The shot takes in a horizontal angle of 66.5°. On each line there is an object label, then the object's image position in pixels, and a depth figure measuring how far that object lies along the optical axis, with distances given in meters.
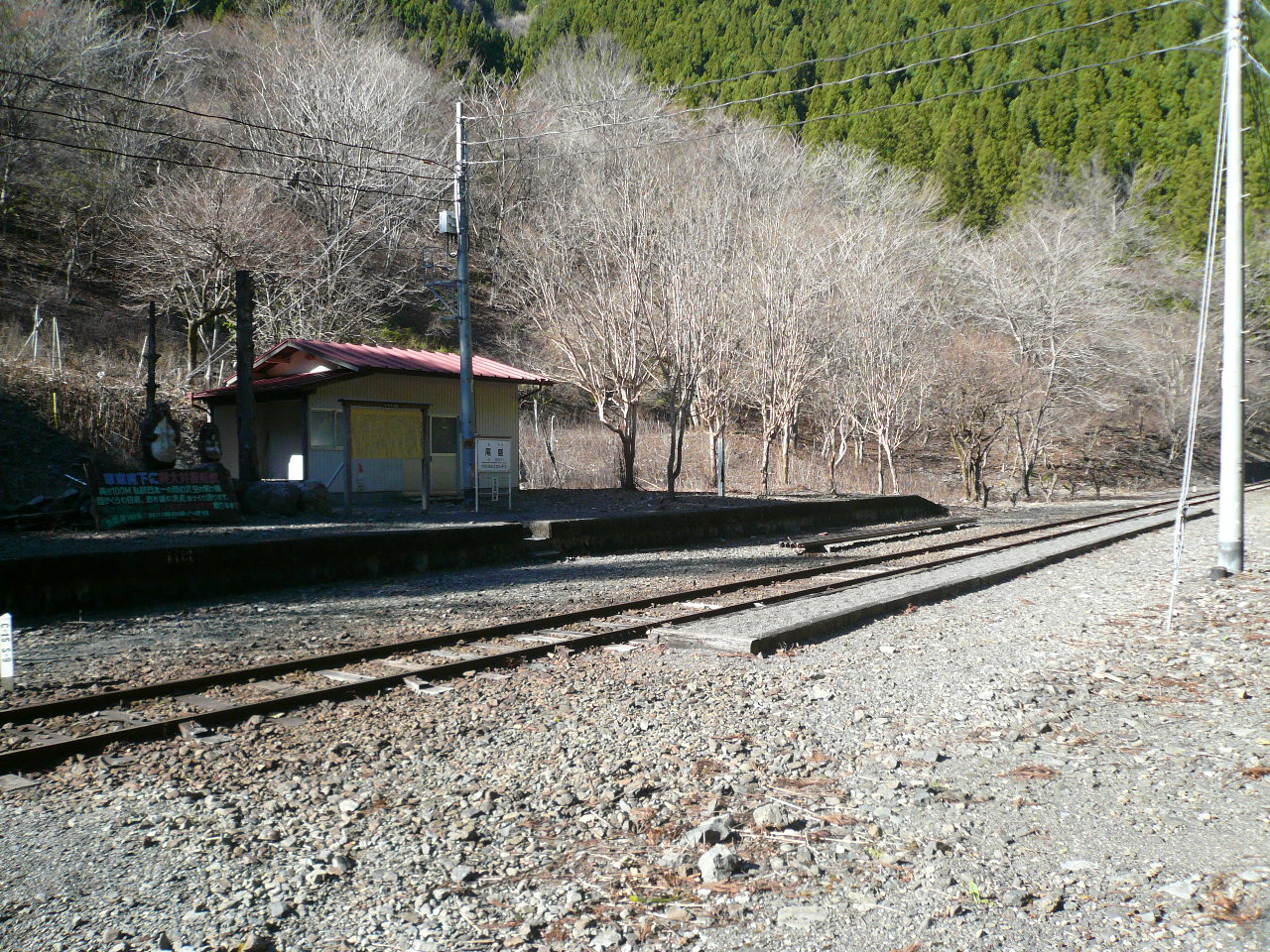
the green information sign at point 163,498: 15.80
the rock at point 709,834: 4.36
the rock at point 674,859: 4.17
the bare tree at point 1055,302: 40.53
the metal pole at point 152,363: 19.34
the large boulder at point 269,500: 18.39
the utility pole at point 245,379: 19.27
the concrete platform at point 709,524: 16.86
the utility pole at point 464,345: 21.28
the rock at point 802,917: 3.67
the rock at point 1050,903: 3.75
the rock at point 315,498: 18.92
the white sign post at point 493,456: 20.55
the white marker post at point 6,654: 6.83
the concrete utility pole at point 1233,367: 12.63
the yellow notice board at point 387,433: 21.55
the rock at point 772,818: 4.55
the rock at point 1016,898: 3.80
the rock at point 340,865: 4.07
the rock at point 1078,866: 4.09
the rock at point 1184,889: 3.83
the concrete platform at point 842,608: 8.64
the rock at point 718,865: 4.04
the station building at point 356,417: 21.39
